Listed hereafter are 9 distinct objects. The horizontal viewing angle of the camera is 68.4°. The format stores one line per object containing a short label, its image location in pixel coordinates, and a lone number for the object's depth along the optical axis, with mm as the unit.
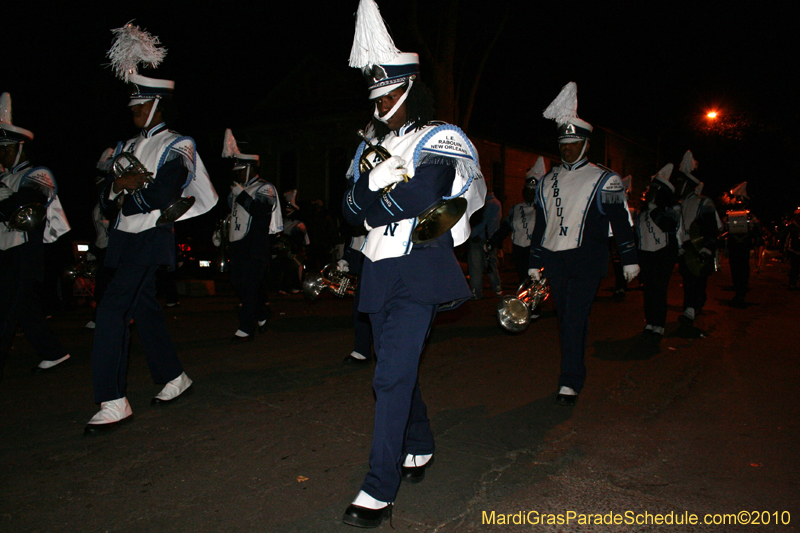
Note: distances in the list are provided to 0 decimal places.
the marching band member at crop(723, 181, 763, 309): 10797
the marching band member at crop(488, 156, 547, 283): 9500
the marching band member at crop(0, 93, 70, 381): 4746
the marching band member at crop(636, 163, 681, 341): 7332
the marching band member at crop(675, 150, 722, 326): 8016
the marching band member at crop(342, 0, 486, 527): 2693
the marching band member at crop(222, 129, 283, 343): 6754
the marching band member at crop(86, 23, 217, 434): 3900
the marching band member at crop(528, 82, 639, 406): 4578
